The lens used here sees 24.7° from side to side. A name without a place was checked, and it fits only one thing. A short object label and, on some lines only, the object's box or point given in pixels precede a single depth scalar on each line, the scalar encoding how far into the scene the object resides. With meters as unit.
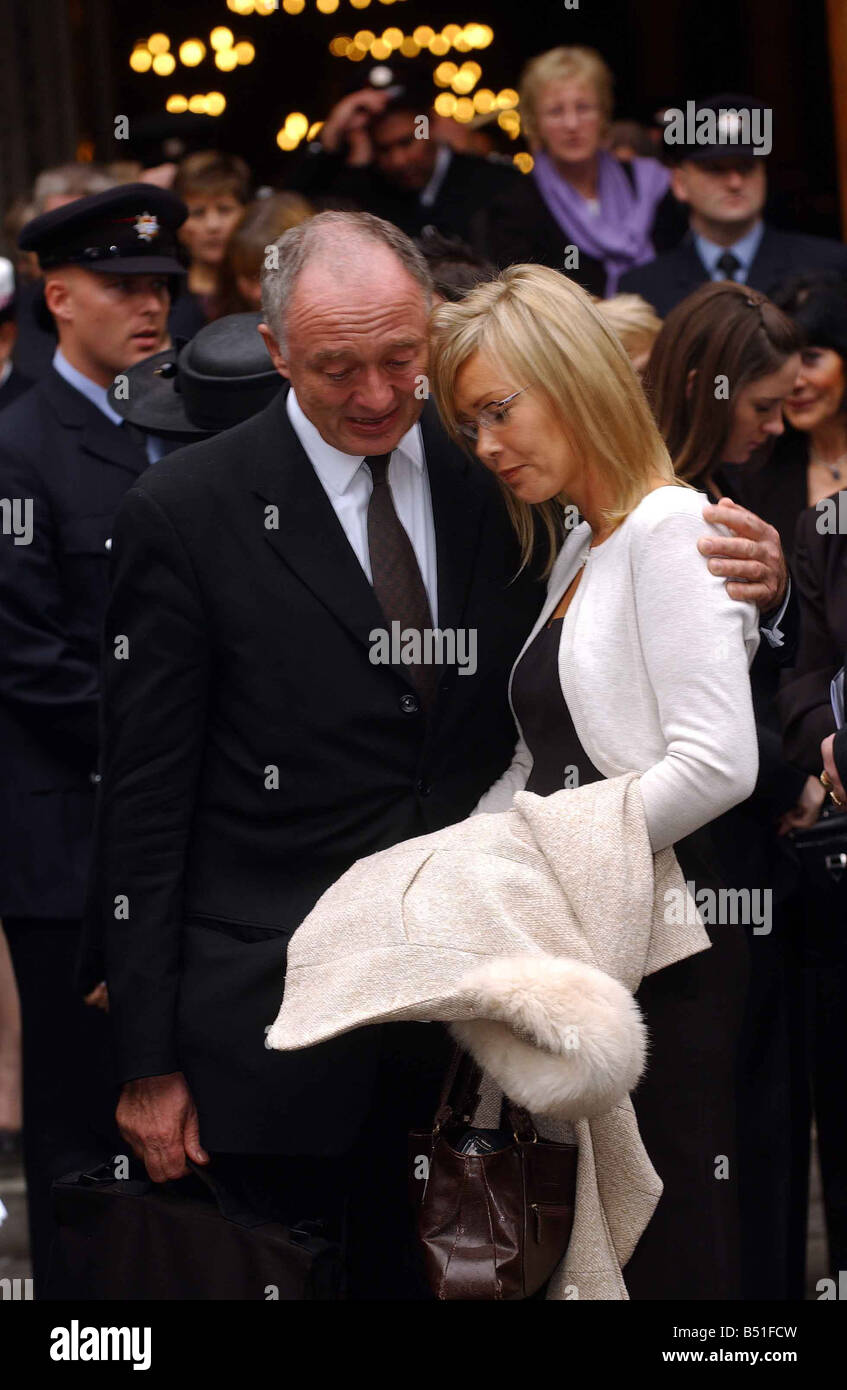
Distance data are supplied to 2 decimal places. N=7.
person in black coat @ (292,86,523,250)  6.03
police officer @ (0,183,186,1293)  4.14
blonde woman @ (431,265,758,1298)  2.91
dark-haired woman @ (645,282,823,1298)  3.93
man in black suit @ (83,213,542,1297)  3.12
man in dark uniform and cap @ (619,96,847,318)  5.74
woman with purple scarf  6.08
